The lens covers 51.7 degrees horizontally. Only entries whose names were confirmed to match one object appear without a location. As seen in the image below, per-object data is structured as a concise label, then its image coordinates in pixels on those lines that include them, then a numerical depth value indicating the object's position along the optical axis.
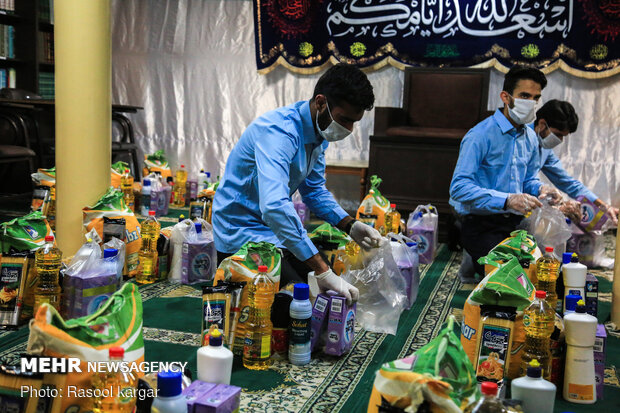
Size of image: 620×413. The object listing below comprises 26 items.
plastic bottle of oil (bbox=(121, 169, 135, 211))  5.30
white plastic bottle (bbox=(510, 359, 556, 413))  1.67
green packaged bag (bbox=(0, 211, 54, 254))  2.82
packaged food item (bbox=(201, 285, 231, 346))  2.30
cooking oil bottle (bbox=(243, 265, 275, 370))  2.33
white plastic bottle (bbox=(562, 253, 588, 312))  2.55
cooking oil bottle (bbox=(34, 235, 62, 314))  2.64
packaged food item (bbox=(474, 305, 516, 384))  2.08
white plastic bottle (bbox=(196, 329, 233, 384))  1.79
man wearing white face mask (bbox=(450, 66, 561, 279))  3.43
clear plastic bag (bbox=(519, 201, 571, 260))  3.79
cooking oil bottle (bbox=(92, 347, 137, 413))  1.50
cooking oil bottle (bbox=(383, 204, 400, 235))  4.40
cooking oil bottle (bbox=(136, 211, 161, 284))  3.57
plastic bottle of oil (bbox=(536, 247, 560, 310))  2.63
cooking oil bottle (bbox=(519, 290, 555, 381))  2.12
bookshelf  6.56
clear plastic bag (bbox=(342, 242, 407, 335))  2.95
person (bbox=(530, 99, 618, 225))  4.13
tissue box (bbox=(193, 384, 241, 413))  1.53
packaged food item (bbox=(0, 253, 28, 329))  2.66
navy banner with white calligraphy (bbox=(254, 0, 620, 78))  5.81
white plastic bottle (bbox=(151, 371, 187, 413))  1.44
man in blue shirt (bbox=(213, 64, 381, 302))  2.44
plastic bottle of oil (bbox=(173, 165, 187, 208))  6.44
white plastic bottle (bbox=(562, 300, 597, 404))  2.11
